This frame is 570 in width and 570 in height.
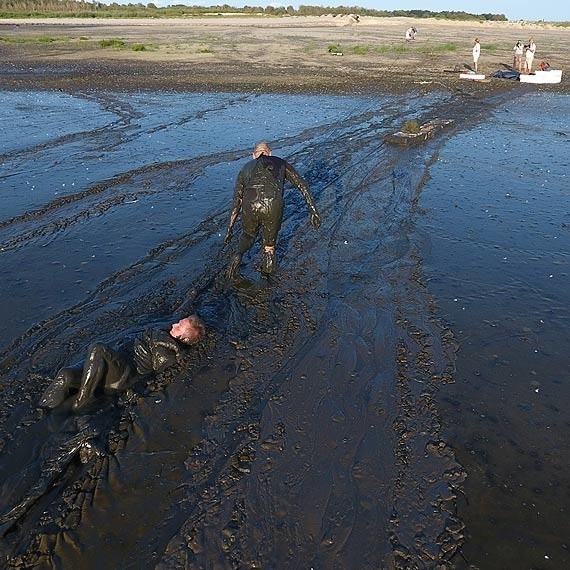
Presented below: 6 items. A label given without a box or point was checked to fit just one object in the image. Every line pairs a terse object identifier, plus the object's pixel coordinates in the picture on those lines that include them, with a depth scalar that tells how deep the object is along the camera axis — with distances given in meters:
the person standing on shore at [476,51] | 30.60
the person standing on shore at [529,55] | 30.02
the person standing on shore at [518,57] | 31.77
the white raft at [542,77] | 28.70
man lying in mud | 5.36
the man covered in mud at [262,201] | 7.90
